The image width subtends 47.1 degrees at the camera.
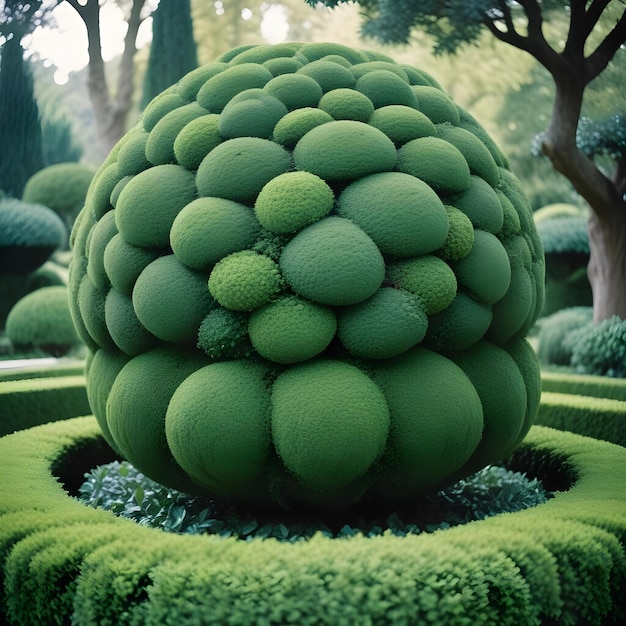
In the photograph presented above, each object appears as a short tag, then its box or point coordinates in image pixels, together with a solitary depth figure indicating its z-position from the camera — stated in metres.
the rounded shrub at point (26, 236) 14.86
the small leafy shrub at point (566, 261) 14.28
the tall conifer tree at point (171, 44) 16.78
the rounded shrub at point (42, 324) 13.87
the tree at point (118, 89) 15.54
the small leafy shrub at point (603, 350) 9.83
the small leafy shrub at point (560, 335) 11.53
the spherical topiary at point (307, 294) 3.42
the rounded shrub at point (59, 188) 18.44
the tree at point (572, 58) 9.91
